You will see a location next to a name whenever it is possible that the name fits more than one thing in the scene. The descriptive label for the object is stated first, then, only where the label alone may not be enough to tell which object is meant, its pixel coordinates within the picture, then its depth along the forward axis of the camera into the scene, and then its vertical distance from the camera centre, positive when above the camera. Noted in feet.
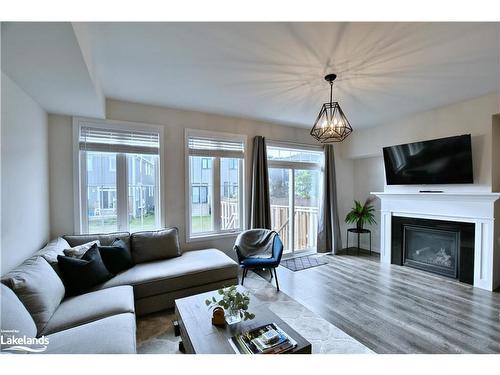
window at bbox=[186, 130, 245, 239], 12.13 +0.12
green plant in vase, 5.70 -3.07
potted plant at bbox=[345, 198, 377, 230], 15.67 -2.15
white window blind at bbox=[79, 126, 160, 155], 10.00 +2.02
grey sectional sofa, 4.75 -3.28
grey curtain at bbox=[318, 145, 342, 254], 15.83 -2.05
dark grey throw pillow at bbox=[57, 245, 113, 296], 6.93 -2.76
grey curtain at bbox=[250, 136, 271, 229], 13.16 -0.29
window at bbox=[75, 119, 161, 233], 10.00 +0.37
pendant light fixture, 7.72 +1.90
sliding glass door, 14.83 -0.61
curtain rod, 14.28 +2.65
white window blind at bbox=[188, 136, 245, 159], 12.07 +2.05
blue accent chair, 10.42 -3.57
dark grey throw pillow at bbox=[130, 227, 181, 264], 9.69 -2.67
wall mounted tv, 10.73 +1.13
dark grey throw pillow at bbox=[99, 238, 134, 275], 8.35 -2.73
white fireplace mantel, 10.06 -1.55
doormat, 13.38 -4.86
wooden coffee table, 4.87 -3.47
